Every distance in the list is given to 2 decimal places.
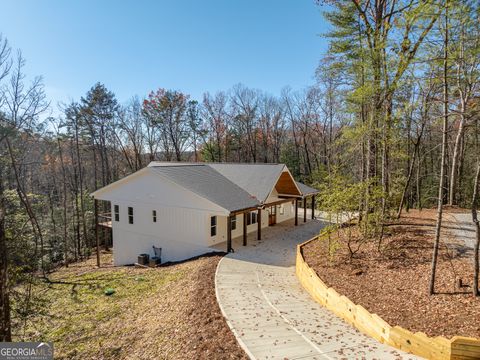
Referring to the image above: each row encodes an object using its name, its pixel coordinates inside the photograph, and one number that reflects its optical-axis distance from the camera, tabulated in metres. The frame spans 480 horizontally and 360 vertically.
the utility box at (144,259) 16.06
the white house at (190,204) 14.63
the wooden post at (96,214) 18.78
